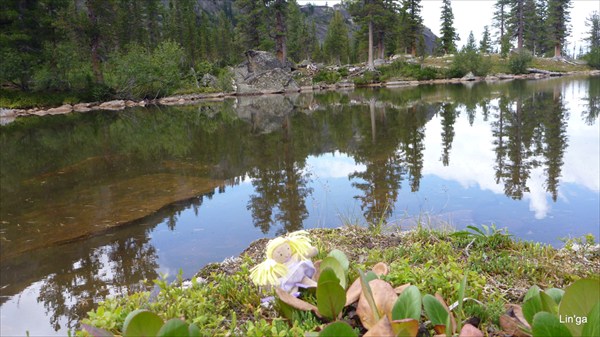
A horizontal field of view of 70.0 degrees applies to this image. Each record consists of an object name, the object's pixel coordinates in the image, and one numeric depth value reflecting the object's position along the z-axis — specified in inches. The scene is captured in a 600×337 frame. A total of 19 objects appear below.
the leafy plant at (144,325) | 62.4
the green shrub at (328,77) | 1879.9
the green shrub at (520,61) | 1953.7
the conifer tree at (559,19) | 2375.7
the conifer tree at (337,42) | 2822.3
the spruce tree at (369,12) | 1852.7
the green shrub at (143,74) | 1398.9
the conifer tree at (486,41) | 3166.3
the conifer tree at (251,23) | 1841.8
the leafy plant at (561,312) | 56.1
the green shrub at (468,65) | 1870.1
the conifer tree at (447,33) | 2518.5
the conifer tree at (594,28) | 3142.2
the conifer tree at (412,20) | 2310.5
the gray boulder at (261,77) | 1690.5
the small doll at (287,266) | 88.4
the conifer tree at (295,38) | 2947.8
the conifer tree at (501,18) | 2427.4
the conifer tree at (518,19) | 2240.4
